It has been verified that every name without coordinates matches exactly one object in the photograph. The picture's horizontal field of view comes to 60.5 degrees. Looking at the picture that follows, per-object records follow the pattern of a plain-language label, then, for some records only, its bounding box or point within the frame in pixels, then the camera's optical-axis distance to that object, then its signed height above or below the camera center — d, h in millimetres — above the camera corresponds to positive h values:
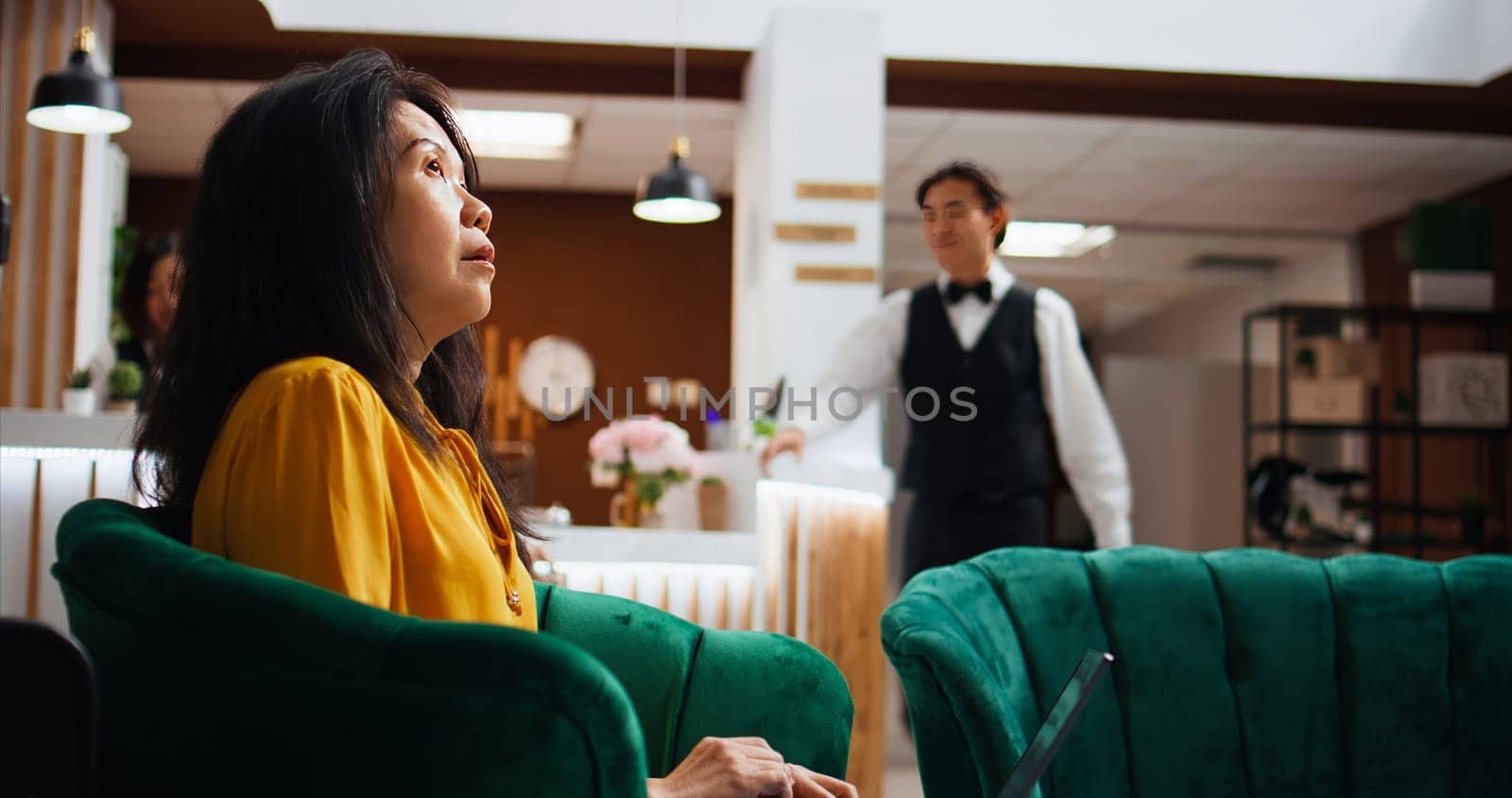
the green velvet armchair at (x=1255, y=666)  1565 -280
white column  4969 +1064
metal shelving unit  5906 +225
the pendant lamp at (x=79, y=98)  3830 +970
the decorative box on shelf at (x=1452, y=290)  6078 +728
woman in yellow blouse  915 +50
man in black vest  2090 +48
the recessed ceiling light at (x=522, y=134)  6719 +1602
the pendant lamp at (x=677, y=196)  4691 +863
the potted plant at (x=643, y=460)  3762 -82
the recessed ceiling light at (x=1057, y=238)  8266 +1317
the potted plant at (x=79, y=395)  3225 +73
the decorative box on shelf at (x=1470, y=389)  6293 +275
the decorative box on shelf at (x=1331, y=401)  5867 +195
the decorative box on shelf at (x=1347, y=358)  5938 +391
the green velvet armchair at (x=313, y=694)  821 -171
